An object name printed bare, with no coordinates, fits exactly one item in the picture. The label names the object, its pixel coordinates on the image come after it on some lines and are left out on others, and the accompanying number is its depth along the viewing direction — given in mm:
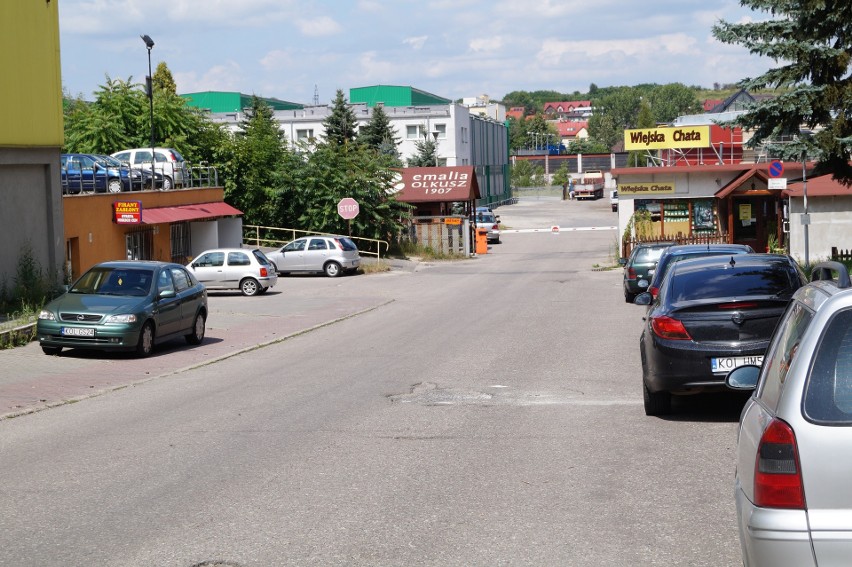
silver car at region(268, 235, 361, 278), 42125
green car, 17797
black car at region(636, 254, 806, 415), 10367
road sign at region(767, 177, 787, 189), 27031
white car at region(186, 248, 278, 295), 34062
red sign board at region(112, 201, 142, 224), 33844
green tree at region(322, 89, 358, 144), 78000
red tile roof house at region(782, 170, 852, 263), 40312
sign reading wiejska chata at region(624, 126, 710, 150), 51812
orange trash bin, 58625
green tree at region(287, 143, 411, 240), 50531
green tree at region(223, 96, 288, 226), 53531
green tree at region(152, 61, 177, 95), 76938
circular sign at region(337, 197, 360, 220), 49344
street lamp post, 40312
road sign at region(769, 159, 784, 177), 29203
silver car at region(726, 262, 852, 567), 4191
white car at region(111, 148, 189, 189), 41688
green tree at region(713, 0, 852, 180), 22422
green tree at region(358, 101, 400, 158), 80188
